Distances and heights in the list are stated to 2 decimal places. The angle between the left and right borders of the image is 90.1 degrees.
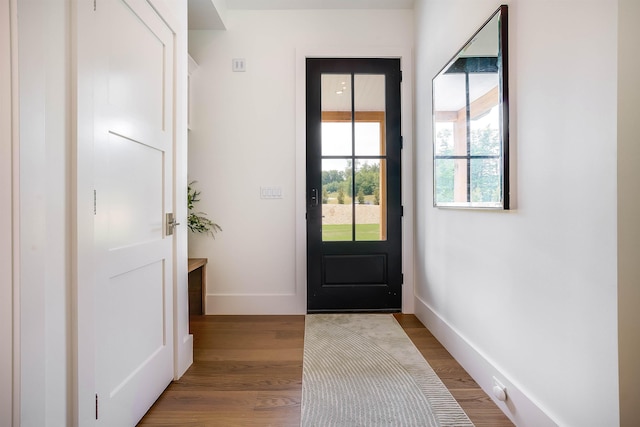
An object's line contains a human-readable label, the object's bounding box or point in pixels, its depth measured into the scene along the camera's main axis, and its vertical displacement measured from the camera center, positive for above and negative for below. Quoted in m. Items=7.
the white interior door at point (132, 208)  1.15 +0.00
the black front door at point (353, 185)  2.78 +0.20
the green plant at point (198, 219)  2.72 -0.09
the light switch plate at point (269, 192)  2.78 +0.14
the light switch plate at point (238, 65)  2.75 +1.24
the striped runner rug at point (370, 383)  1.39 -0.91
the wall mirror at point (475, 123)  1.42 +0.45
